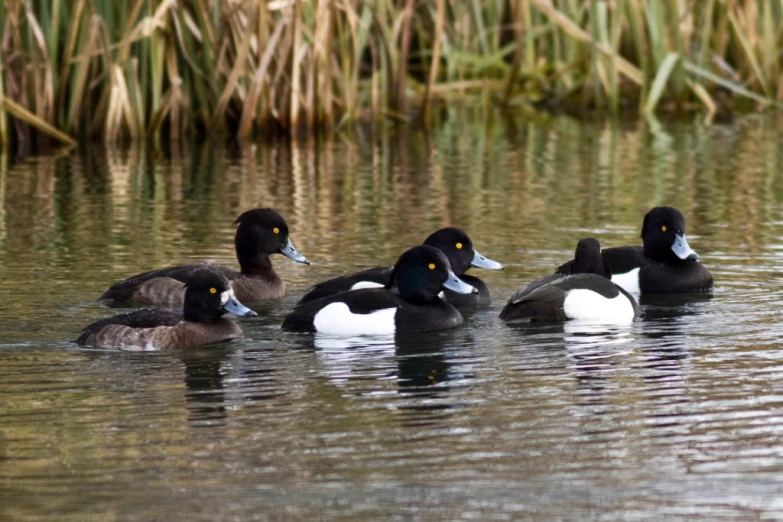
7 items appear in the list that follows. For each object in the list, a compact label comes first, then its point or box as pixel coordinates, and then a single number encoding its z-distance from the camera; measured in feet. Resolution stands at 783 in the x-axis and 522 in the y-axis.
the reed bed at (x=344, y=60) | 111.34
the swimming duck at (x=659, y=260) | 67.62
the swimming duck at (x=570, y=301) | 58.54
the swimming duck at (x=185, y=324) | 54.34
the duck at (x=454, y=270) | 62.39
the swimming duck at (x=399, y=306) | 56.90
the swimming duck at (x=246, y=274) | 63.87
